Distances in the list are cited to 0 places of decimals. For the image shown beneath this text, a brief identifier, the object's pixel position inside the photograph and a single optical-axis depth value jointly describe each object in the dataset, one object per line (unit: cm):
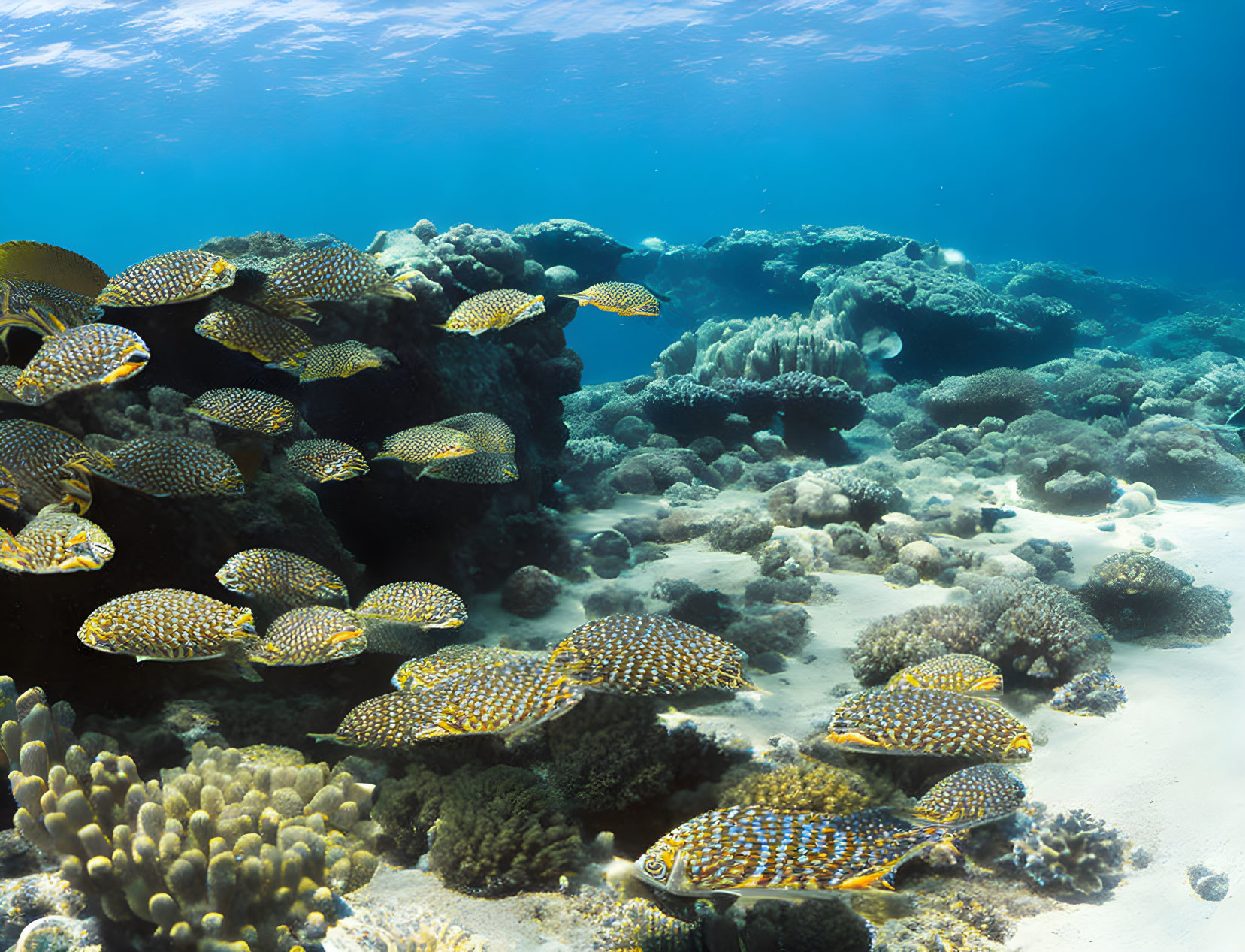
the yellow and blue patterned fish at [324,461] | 459
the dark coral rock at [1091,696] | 451
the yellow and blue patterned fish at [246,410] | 417
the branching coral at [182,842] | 235
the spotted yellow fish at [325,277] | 444
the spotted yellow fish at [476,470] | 536
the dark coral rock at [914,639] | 491
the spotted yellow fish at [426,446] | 465
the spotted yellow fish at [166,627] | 273
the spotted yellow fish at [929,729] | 282
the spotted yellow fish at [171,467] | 349
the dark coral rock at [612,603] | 621
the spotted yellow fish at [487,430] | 521
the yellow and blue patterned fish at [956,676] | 388
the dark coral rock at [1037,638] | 501
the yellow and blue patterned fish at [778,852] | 209
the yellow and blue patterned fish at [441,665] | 336
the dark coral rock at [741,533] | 780
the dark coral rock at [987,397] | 1242
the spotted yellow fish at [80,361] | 331
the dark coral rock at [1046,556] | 680
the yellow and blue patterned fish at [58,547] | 269
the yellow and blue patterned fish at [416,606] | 378
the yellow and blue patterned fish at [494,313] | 464
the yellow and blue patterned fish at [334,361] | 462
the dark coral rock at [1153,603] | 552
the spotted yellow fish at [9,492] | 324
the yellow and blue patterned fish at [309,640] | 311
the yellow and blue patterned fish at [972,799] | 291
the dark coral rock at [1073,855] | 308
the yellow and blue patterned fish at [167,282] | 390
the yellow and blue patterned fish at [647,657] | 291
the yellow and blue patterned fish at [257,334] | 421
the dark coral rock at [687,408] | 1197
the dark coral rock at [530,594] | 630
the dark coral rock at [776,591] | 645
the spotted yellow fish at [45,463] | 336
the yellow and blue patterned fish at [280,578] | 351
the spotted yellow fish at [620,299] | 482
